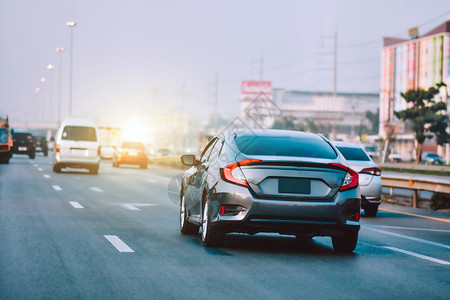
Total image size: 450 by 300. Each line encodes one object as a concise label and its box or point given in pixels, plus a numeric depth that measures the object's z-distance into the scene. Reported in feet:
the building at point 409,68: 367.25
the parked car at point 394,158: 304.26
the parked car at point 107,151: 193.88
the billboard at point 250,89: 629.92
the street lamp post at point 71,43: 280.78
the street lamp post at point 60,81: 331.98
